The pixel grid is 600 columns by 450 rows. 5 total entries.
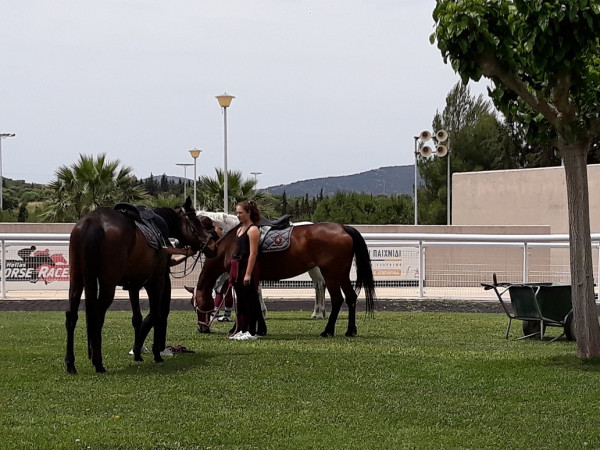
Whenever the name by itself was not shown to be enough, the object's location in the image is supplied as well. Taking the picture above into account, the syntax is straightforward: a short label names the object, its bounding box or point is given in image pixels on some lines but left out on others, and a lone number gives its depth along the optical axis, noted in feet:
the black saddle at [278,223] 48.11
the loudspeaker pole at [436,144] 129.08
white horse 56.90
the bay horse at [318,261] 46.73
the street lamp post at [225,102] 90.28
